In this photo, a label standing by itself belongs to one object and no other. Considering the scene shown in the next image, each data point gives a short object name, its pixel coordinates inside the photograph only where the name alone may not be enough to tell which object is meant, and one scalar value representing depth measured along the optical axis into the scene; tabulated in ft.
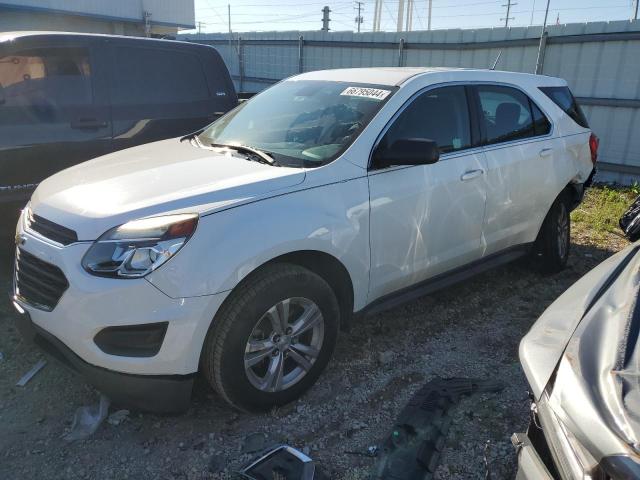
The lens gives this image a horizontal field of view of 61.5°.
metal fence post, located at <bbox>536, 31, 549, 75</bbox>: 30.45
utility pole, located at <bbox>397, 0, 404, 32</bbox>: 103.54
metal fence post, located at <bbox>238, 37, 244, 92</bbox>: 51.01
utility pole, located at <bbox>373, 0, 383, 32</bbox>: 104.27
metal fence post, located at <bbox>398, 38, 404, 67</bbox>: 36.85
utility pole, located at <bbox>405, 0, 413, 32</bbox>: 104.62
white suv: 8.04
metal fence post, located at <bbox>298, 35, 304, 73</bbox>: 43.85
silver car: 4.58
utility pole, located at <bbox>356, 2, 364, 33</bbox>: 143.41
